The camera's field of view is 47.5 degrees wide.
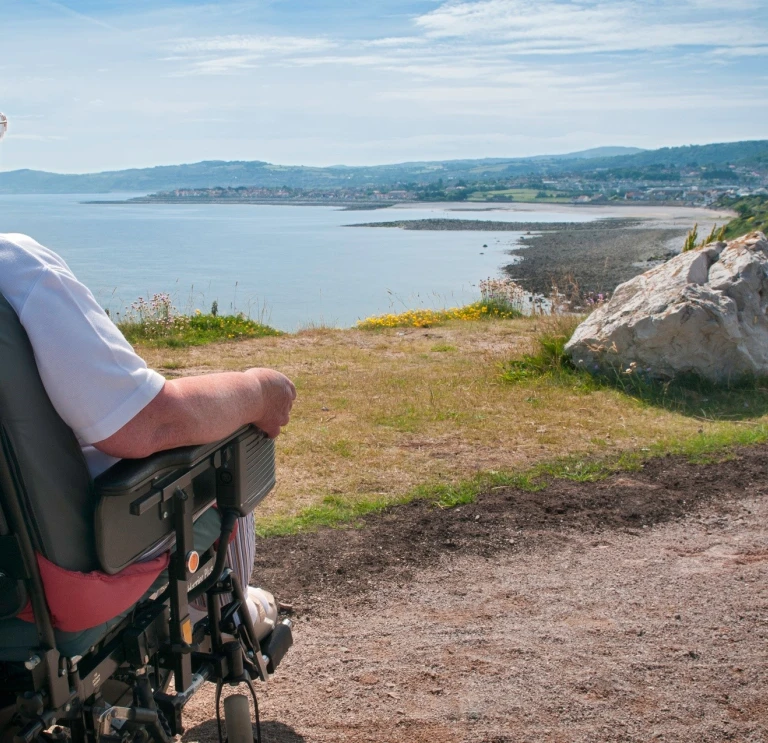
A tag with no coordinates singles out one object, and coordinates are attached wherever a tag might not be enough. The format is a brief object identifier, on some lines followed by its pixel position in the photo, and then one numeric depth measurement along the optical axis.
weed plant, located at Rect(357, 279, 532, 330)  12.62
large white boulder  7.68
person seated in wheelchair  1.70
